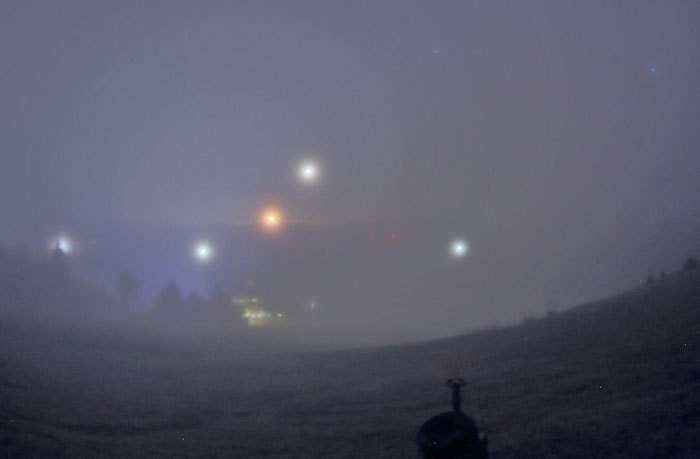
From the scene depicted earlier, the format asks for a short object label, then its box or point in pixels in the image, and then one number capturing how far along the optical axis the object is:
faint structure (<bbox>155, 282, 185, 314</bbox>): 84.56
